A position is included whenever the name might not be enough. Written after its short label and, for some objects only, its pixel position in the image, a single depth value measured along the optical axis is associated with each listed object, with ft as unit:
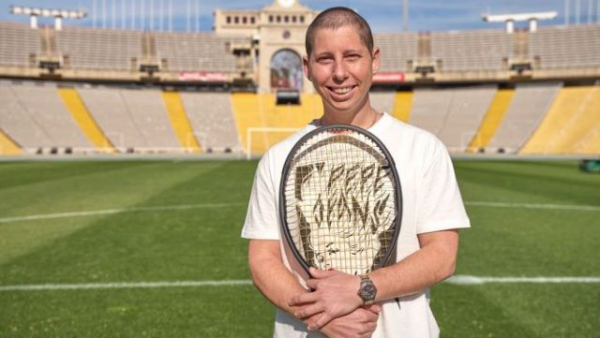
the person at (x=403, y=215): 8.21
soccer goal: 196.71
